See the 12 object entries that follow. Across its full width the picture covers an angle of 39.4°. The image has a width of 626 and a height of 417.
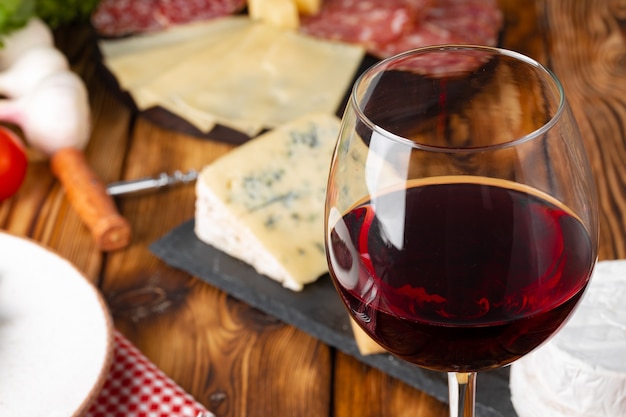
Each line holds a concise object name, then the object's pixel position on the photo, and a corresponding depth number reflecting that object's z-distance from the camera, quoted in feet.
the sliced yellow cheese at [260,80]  5.13
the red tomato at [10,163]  4.24
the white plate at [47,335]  2.96
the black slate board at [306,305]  3.15
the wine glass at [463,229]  2.05
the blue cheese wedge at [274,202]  3.70
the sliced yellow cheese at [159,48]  5.46
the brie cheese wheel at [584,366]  2.65
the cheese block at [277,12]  5.80
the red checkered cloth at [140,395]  3.09
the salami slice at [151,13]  5.97
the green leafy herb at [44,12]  4.76
